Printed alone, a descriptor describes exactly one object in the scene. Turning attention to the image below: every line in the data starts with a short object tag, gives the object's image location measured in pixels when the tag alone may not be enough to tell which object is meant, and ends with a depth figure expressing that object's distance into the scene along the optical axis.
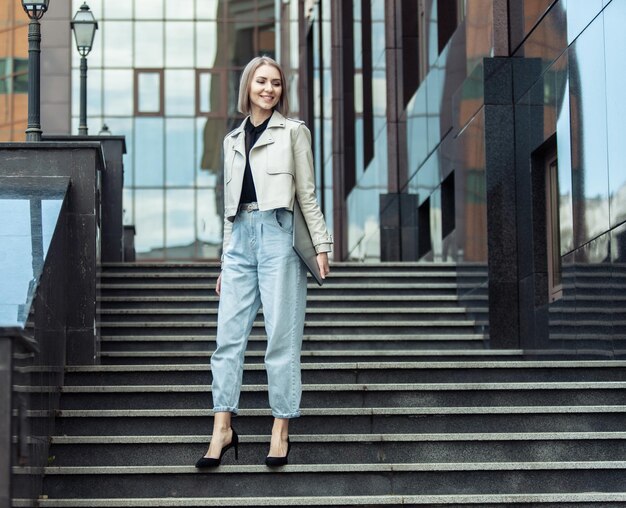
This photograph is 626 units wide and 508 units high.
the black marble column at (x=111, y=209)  15.84
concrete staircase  7.89
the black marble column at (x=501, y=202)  13.26
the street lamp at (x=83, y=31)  20.28
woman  7.95
